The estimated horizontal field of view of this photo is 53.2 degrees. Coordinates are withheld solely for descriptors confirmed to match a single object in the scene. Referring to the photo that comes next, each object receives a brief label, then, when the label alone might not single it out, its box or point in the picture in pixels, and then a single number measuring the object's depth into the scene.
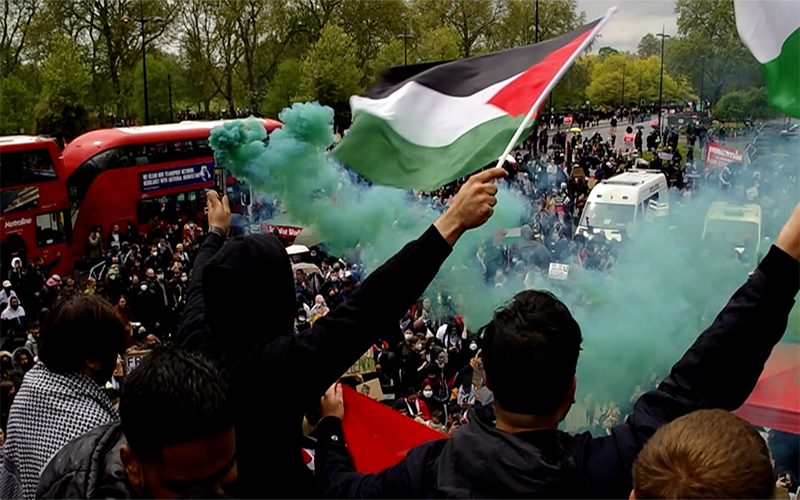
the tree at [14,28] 29.17
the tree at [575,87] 48.47
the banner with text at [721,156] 13.66
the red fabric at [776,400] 4.91
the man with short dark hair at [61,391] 2.06
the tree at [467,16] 35.59
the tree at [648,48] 66.80
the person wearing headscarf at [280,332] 1.93
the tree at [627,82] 66.44
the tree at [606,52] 83.86
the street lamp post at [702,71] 32.78
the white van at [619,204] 14.43
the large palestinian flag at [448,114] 3.65
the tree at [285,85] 35.19
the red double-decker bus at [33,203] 14.64
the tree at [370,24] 36.25
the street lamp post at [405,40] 29.55
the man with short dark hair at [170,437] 1.51
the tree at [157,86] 37.84
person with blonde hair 1.33
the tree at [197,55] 36.00
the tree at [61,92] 28.03
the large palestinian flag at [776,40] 3.66
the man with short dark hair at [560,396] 1.66
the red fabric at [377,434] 2.77
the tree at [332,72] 30.05
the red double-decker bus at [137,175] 17.30
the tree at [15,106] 27.30
